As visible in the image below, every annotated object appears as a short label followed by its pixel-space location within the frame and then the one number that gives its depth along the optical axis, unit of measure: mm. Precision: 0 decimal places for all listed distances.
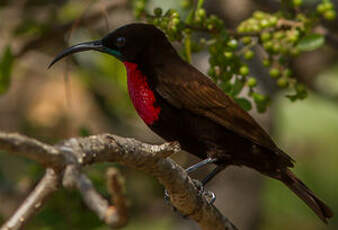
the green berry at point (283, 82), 6641
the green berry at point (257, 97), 6449
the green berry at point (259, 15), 6676
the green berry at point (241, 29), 6695
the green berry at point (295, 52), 6684
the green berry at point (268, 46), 6523
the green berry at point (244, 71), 6426
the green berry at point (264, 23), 6527
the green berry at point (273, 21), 6543
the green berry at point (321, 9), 6863
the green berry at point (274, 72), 6617
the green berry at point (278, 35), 6609
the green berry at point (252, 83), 6408
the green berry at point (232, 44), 6391
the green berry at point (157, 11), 6411
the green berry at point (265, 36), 6574
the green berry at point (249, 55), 6738
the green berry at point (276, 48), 6555
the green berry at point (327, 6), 6891
